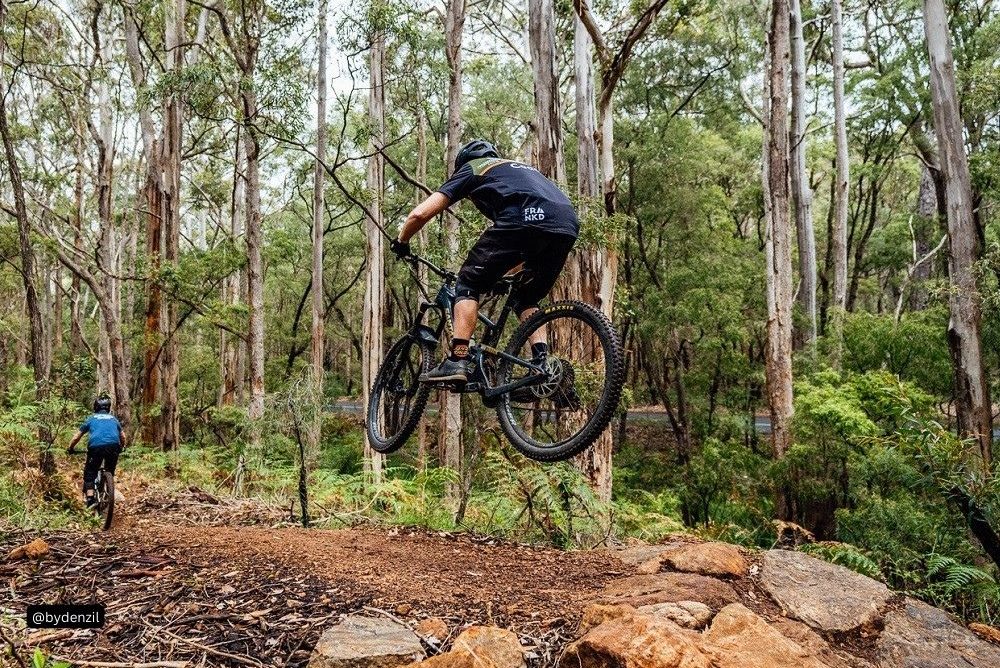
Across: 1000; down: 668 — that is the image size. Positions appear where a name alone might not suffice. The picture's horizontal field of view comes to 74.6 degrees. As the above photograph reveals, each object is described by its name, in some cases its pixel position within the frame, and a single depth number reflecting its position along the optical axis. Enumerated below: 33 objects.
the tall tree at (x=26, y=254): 7.86
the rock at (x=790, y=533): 6.07
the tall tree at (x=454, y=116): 13.65
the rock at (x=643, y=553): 4.53
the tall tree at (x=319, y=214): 15.88
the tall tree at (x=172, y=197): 13.53
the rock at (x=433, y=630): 3.32
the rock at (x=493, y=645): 2.99
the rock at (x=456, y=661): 2.84
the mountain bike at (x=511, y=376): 4.00
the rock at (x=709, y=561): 4.16
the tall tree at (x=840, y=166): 17.11
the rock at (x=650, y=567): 4.28
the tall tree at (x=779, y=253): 12.92
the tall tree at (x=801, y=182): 16.67
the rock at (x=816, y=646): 3.30
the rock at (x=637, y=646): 2.74
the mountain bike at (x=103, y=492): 7.84
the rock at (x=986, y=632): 3.82
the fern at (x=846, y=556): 5.06
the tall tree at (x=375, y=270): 17.38
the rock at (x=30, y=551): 4.50
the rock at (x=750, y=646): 2.81
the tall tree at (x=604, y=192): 8.57
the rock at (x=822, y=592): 3.72
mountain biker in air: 4.07
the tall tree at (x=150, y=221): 13.38
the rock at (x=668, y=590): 3.63
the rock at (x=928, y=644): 3.45
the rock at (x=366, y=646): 3.02
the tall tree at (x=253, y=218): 12.62
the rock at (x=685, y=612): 3.32
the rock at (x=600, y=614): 3.29
